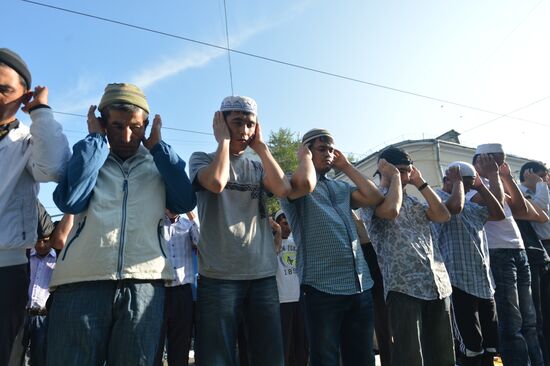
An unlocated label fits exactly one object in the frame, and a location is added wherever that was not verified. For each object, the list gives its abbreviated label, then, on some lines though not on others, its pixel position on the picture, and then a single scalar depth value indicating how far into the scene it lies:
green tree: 25.19
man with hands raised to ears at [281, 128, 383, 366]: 2.50
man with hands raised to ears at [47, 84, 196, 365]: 1.76
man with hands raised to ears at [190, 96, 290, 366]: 2.14
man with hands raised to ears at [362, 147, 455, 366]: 2.78
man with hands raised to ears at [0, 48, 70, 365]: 1.83
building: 19.80
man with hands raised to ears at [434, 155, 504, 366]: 3.26
